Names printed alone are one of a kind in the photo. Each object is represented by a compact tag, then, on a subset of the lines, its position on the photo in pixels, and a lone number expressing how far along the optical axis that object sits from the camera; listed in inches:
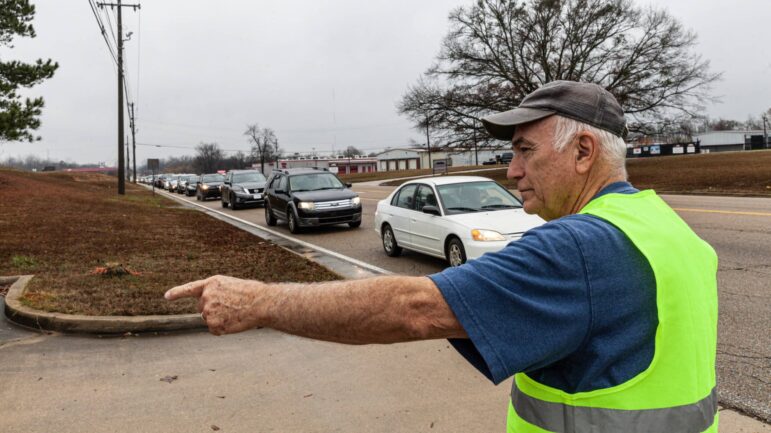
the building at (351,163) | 5031.5
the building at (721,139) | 3954.2
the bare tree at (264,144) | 4320.9
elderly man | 45.8
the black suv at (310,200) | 565.0
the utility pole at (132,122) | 2335.6
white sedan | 322.0
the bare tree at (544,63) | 1305.4
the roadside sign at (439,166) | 1587.1
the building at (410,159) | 4753.9
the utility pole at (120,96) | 1202.6
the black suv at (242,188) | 948.6
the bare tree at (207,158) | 4985.0
